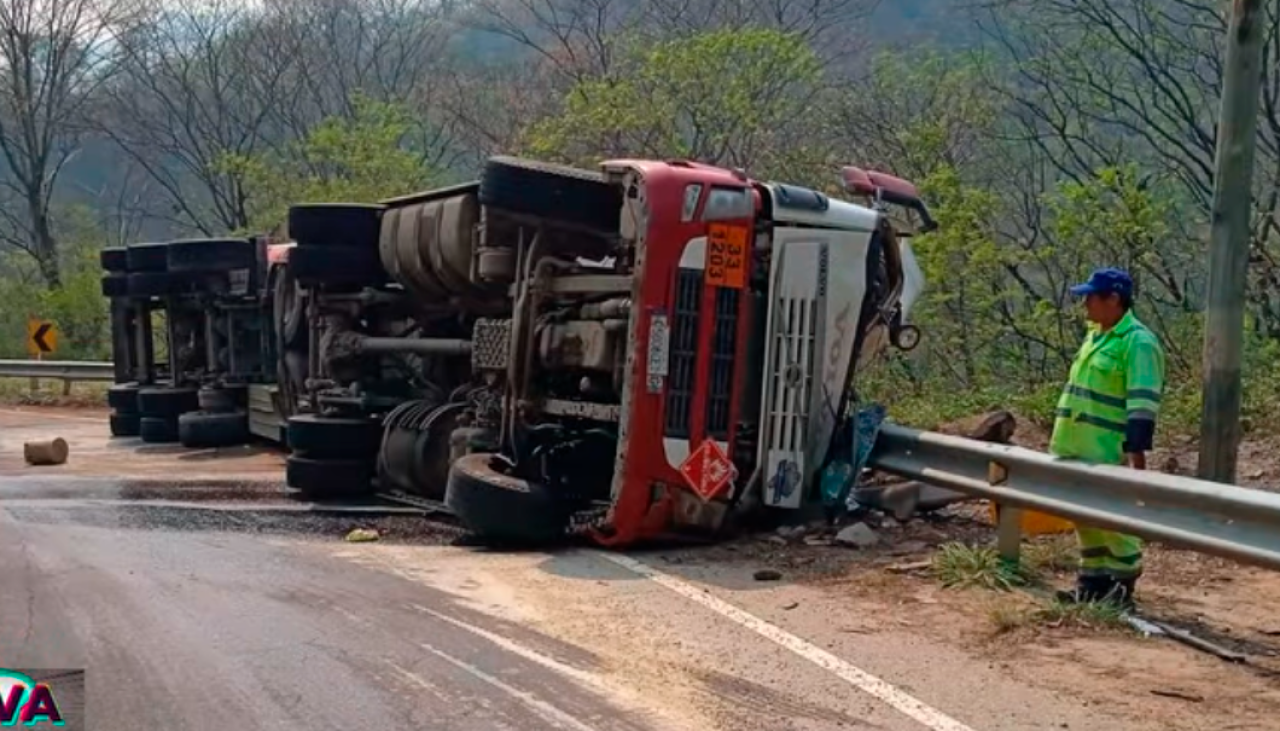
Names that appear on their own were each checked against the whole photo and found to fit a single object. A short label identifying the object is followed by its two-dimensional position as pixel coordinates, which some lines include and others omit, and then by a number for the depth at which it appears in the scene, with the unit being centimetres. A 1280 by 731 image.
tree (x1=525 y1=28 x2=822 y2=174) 2069
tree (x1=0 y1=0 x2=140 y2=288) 3906
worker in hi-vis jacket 612
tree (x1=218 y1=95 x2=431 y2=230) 2900
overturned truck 760
